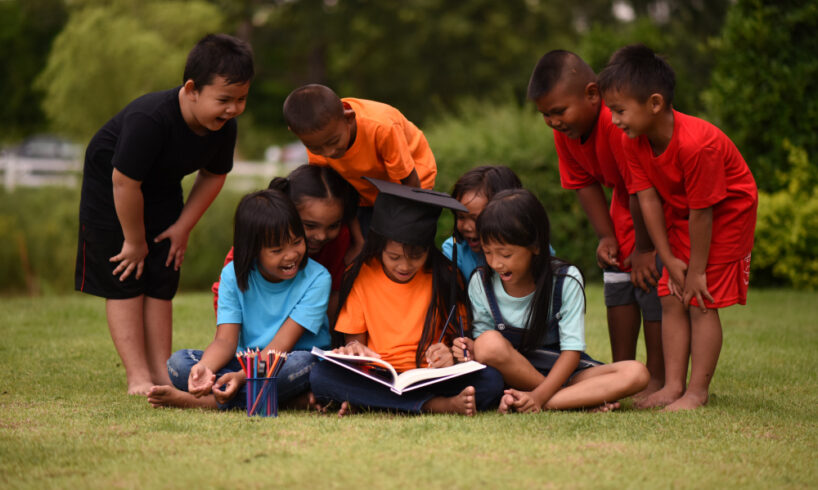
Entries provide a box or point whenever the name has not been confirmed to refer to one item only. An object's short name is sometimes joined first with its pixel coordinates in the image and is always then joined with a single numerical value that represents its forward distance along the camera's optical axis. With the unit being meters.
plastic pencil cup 7.11
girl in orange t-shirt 7.50
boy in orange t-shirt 8.16
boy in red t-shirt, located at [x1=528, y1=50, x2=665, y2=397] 8.30
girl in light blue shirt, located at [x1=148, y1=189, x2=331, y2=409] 7.65
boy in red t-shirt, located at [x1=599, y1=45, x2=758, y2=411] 7.58
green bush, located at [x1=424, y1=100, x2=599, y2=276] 18.98
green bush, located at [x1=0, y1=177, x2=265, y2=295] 22.12
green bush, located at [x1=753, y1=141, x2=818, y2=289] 16.92
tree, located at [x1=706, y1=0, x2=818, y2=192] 17.37
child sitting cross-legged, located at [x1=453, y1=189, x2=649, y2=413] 7.54
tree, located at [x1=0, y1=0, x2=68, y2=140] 59.44
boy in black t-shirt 8.37
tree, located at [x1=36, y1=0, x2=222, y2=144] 39.84
